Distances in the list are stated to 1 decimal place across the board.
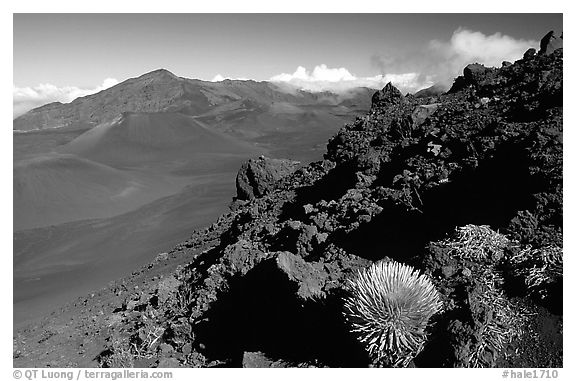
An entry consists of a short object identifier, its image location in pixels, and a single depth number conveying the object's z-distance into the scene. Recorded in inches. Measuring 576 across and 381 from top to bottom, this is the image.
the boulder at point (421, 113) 247.0
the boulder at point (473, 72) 289.2
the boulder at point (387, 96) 304.8
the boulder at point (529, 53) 274.2
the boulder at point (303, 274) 130.5
